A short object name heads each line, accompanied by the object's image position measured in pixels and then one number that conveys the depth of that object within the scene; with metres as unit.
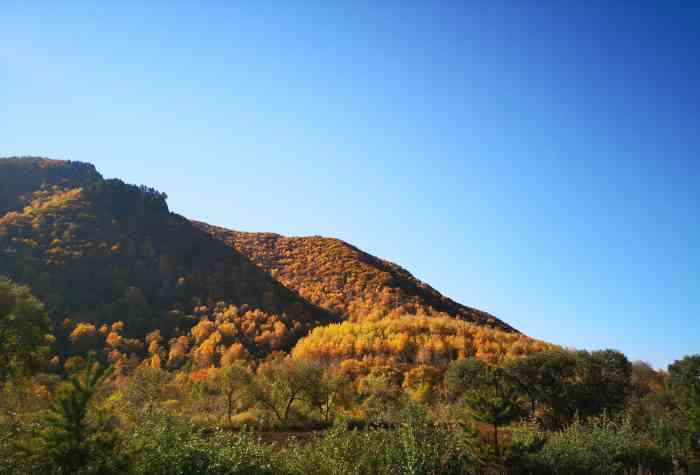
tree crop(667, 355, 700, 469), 19.92
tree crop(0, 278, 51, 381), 18.52
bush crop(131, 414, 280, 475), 10.45
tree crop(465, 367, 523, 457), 16.64
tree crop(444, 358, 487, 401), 41.81
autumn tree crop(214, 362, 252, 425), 34.03
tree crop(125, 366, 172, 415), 32.72
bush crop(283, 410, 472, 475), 12.35
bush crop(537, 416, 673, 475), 17.02
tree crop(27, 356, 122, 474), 8.78
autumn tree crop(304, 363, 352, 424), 34.59
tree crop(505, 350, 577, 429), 36.88
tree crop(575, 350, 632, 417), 35.88
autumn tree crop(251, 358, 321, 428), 33.88
